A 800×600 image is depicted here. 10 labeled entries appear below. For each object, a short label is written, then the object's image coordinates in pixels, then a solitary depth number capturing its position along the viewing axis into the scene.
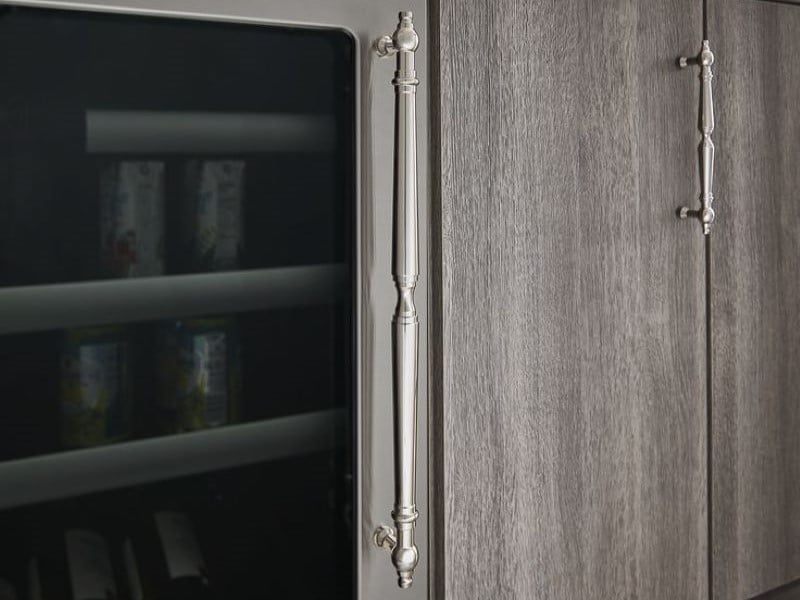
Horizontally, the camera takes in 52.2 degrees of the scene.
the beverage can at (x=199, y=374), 0.69
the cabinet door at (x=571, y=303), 0.82
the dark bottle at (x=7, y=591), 0.62
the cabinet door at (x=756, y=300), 1.08
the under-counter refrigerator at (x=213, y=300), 0.63
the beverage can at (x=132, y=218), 0.65
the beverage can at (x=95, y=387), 0.64
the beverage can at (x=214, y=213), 0.69
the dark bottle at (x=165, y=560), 0.67
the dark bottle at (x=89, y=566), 0.65
